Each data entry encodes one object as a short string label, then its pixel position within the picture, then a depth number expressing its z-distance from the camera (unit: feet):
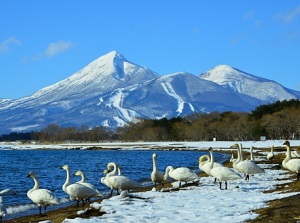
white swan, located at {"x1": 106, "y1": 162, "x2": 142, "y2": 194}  72.18
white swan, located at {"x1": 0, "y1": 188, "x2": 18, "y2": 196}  84.60
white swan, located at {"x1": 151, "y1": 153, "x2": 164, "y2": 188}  81.10
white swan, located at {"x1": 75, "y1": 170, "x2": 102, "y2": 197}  66.79
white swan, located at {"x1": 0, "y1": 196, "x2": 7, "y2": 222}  58.49
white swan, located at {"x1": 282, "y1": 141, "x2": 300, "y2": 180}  74.12
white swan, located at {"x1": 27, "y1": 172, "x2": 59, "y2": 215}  61.31
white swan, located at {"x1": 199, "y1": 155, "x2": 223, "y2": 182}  80.28
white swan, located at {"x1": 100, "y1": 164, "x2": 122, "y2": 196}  73.67
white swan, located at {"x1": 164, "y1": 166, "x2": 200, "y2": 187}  76.23
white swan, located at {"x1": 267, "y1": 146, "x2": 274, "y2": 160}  140.67
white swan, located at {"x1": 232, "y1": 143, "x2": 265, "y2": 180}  79.36
